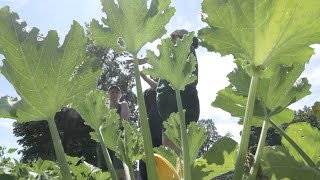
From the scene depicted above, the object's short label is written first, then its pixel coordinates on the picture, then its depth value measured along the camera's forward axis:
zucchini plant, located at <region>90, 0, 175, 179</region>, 0.77
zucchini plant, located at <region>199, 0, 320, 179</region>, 0.70
